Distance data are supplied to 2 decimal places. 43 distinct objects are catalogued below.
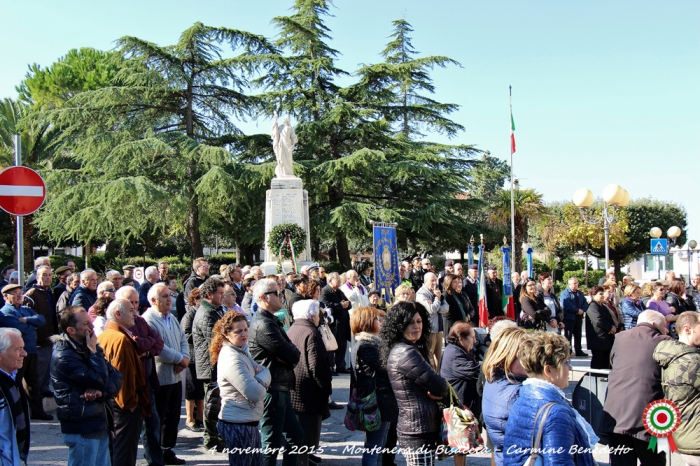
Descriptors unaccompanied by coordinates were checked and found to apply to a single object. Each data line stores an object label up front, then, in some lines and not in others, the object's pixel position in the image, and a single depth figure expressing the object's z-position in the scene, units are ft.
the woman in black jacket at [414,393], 12.50
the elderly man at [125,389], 14.20
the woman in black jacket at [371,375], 14.48
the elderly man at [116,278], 26.49
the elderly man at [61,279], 26.76
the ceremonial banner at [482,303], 33.47
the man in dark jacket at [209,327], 18.01
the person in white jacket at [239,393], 13.12
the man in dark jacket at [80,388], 12.70
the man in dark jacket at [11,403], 10.71
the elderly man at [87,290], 22.08
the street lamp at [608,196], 44.66
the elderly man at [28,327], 20.38
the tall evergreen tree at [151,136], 78.23
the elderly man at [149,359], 15.71
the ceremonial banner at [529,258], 47.06
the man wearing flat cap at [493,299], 35.94
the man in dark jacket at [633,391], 13.26
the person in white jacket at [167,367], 17.37
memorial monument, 61.90
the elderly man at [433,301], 26.78
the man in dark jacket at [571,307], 37.04
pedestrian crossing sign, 52.97
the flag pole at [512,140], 70.79
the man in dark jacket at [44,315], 23.56
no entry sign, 18.67
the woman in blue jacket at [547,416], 8.23
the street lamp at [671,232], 65.67
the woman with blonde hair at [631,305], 28.19
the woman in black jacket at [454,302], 29.22
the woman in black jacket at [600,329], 28.89
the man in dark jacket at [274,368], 14.10
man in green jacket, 12.67
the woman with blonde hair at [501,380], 10.94
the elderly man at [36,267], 24.00
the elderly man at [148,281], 28.06
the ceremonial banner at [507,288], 38.91
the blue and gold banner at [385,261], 35.68
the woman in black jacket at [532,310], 29.96
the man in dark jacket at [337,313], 28.76
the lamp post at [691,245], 55.10
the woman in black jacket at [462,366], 15.42
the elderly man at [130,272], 28.27
